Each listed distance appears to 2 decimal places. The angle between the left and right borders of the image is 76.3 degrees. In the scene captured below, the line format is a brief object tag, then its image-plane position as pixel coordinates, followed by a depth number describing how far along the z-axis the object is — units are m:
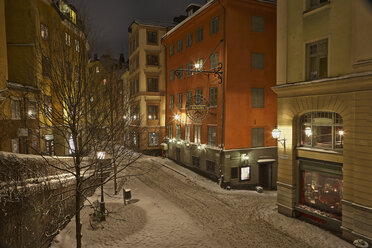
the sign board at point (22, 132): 19.51
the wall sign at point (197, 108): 22.55
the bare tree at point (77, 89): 8.32
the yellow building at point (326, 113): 10.54
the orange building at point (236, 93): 20.81
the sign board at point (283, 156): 14.21
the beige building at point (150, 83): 35.22
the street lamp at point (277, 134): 14.39
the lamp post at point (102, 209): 12.74
